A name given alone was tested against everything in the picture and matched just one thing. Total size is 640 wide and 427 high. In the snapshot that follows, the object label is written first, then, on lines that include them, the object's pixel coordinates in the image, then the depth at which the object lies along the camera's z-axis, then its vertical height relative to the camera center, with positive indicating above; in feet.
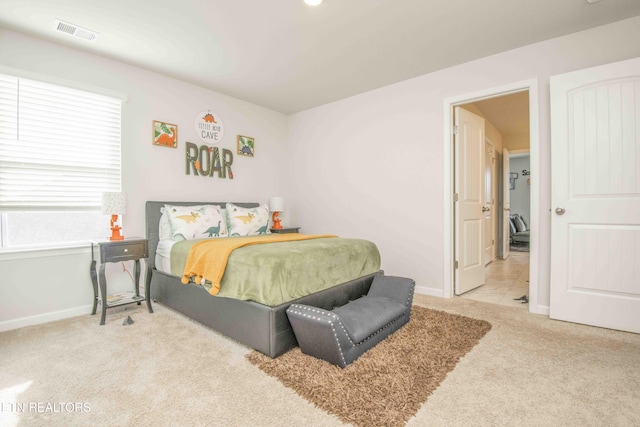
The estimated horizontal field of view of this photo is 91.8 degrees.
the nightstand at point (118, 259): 8.79 -1.40
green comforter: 6.71 -1.44
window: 8.71 +1.57
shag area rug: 4.84 -3.12
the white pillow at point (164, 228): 10.87 -0.61
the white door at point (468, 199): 11.47 +0.32
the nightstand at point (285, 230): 14.53 -0.98
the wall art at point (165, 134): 11.39 +2.88
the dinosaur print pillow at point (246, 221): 12.00 -0.44
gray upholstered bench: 5.95 -2.49
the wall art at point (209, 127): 12.75 +3.49
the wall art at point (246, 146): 14.21 +2.99
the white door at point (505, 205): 20.44 +0.08
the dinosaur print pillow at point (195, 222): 10.52 -0.40
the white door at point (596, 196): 7.86 +0.24
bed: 6.57 -2.48
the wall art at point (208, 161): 12.42 +2.07
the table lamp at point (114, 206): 9.22 +0.16
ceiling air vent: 8.26 +4.98
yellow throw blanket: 7.50 -1.25
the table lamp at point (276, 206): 14.93 +0.16
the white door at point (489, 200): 18.02 +0.37
